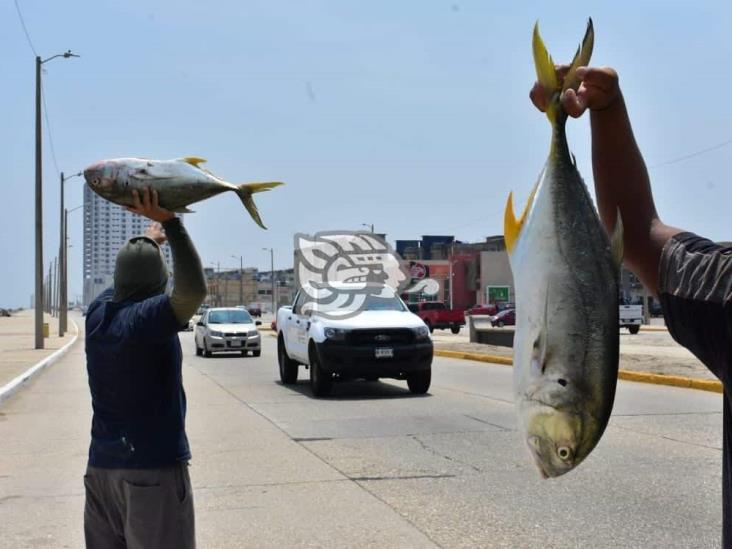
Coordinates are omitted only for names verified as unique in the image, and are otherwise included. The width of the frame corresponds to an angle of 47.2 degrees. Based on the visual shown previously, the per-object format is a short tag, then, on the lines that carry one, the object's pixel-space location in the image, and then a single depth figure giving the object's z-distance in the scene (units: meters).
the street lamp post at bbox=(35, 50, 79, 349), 30.09
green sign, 75.06
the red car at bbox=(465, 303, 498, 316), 61.41
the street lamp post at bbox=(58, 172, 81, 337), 47.75
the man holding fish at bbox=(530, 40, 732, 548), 1.50
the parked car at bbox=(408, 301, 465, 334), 49.50
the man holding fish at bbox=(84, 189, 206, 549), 3.05
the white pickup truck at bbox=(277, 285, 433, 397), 14.03
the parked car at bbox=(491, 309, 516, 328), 51.66
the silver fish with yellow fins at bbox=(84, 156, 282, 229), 2.74
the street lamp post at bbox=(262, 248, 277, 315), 112.01
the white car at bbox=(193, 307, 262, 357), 27.70
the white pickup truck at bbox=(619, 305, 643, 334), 37.34
